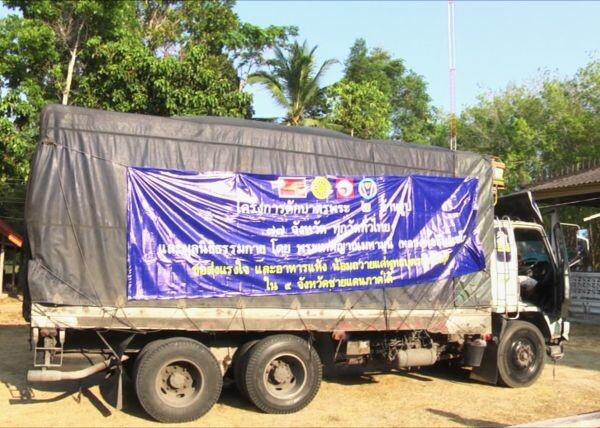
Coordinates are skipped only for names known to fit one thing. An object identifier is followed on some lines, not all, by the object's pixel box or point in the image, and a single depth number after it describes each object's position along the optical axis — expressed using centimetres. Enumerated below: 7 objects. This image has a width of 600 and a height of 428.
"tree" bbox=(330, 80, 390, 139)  2342
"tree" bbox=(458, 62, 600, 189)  2628
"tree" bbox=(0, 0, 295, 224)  1667
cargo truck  613
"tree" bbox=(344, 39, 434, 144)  3738
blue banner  639
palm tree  2375
